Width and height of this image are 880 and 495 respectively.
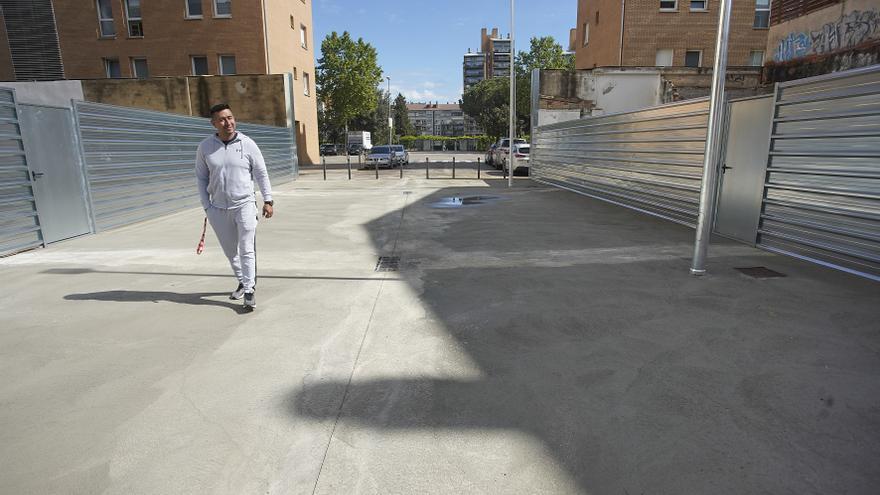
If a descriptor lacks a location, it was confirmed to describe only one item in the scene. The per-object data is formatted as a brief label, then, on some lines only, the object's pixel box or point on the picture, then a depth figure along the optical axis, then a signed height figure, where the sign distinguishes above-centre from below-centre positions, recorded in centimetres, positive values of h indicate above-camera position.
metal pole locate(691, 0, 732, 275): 555 -16
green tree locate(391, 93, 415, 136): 11112 +397
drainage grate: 661 -171
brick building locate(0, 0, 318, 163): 2847 +573
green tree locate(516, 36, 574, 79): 5819 +908
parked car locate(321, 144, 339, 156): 5911 -164
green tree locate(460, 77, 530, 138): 5853 +469
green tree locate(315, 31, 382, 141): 4803 +582
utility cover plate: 602 -168
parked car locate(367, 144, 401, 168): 3112 -129
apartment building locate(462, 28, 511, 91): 16562 +2642
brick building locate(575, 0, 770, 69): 2661 +528
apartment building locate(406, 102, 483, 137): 18600 +593
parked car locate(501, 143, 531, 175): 2484 -111
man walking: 477 -47
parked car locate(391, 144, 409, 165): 3218 -107
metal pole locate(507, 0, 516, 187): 1765 +113
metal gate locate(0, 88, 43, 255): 748 -79
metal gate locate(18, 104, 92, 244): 809 -53
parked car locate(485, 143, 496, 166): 3155 -133
